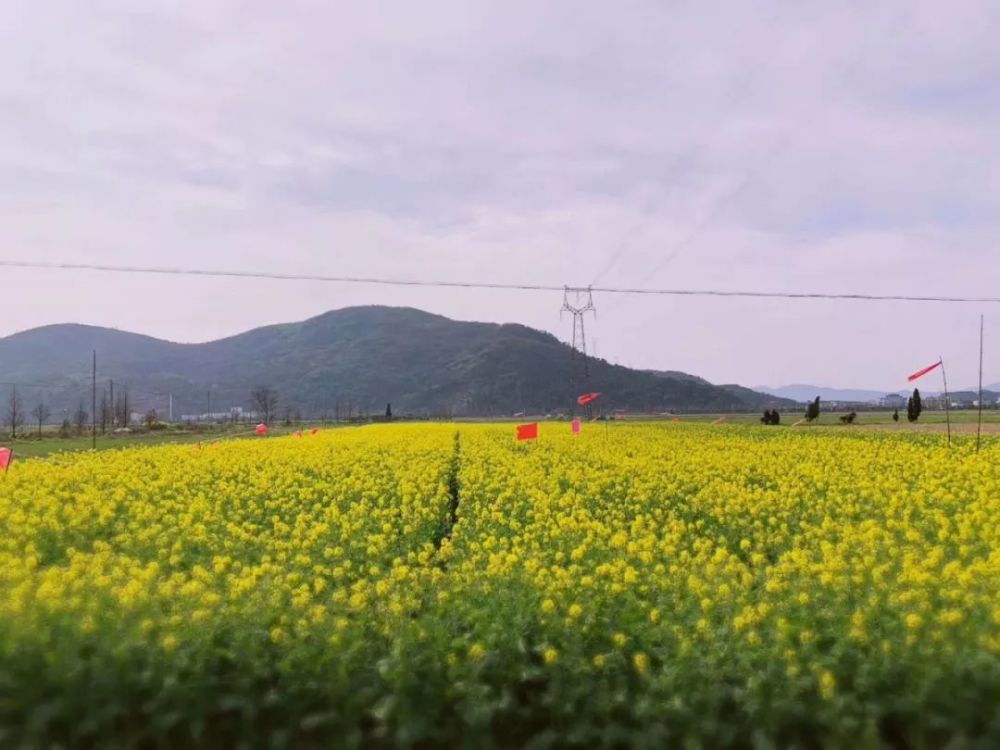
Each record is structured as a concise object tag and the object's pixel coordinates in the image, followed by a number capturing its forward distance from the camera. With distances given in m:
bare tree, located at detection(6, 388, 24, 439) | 55.49
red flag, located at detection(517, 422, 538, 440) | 18.98
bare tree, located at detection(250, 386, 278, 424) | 108.94
